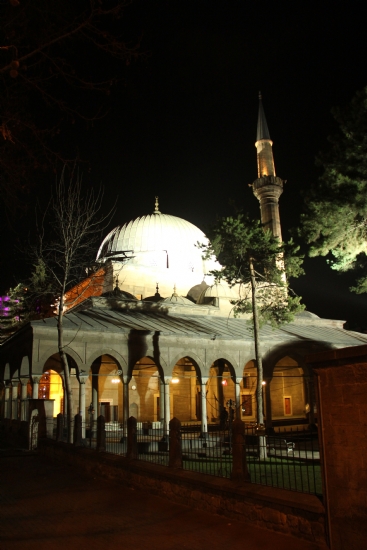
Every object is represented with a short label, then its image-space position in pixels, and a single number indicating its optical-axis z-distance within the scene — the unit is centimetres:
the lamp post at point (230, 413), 1666
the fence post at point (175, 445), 873
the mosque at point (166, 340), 2075
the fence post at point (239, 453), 729
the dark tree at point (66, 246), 1625
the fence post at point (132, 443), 1026
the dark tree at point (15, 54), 544
